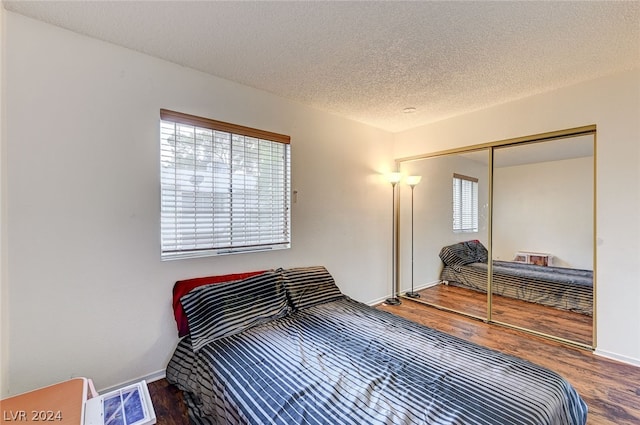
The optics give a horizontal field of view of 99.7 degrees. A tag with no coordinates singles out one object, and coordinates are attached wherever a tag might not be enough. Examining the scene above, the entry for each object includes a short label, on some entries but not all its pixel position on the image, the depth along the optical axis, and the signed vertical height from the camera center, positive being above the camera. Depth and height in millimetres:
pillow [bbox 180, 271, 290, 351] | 1980 -771
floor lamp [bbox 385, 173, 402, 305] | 3932 -476
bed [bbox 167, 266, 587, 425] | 1266 -935
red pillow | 2066 -636
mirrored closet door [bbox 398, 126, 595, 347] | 2678 -271
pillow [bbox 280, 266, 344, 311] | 2527 -763
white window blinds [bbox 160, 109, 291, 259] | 2170 +203
